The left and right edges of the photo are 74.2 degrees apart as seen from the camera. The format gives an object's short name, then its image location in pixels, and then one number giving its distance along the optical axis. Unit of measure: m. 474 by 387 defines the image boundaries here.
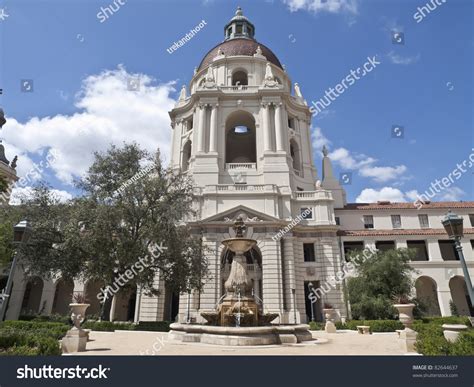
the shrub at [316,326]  26.78
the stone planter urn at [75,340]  11.56
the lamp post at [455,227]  11.77
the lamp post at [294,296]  32.75
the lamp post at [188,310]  30.83
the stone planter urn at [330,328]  23.41
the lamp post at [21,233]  12.25
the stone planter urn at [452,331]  10.58
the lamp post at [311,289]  34.73
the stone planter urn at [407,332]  12.34
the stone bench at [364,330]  22.00
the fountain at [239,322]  12.98
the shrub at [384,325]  24.00
